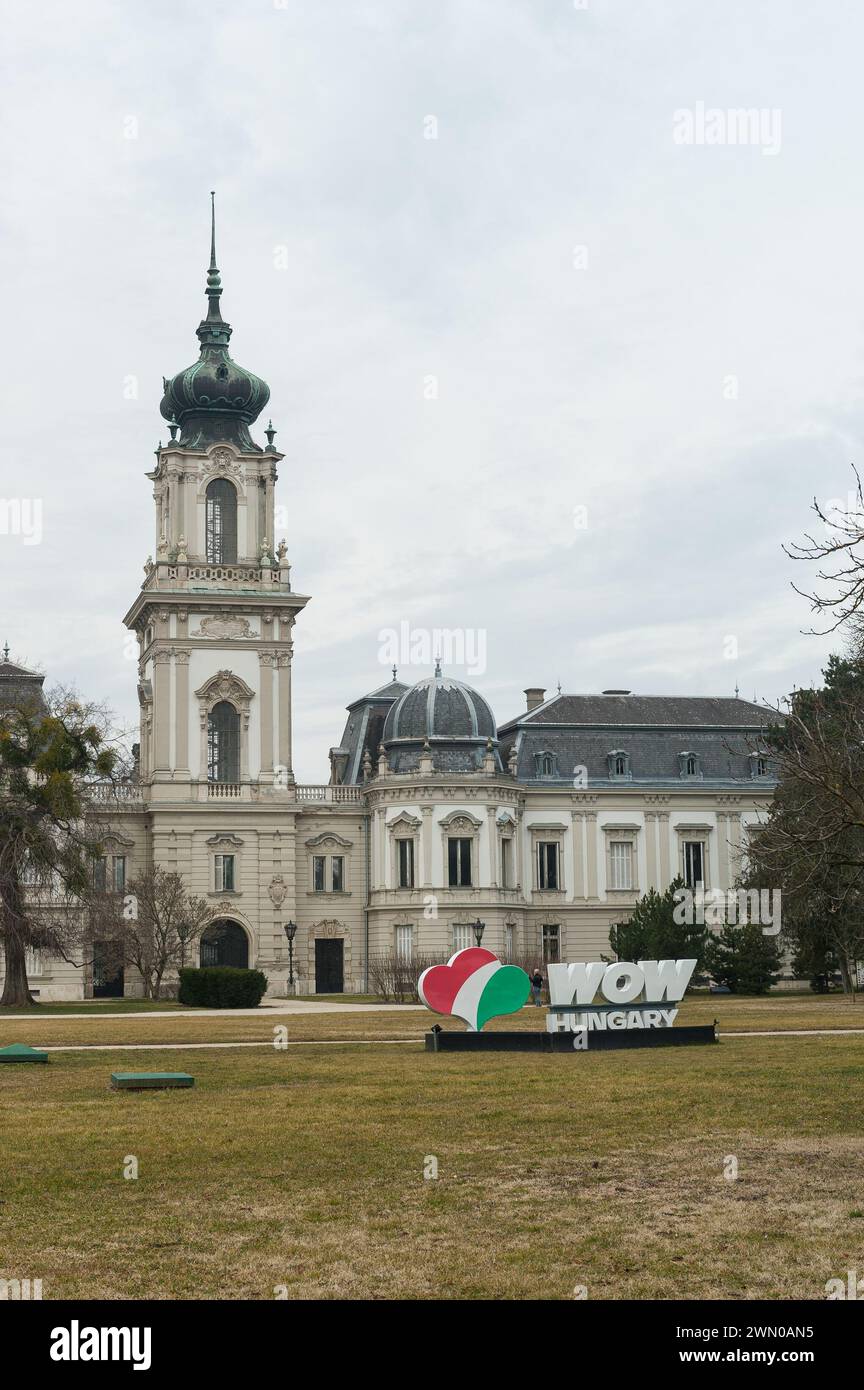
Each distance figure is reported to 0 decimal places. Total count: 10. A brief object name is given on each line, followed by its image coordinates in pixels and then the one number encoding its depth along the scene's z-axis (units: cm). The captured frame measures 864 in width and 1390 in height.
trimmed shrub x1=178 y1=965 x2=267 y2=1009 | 5888
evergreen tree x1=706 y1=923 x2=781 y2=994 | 6356
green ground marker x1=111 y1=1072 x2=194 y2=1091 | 2473
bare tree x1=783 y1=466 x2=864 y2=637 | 1998
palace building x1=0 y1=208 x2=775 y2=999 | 7538
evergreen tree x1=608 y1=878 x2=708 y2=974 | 6372
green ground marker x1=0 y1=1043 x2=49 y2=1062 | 3006
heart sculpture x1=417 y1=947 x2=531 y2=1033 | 3391
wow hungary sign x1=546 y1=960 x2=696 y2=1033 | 3312
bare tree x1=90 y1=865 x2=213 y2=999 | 6850
